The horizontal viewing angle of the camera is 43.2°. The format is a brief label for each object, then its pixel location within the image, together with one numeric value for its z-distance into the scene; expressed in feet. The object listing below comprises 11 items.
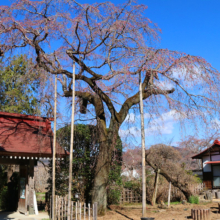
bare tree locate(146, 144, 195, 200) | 53.16
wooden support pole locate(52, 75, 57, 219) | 35.18
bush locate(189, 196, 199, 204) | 53.78
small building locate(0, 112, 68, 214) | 40.78
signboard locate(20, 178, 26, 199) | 45.64
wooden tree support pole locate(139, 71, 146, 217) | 29.66
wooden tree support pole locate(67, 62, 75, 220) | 31.71
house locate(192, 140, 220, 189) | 82.12
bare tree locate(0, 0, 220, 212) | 35.99
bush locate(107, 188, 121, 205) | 47.57
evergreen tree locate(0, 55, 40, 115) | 76.18
